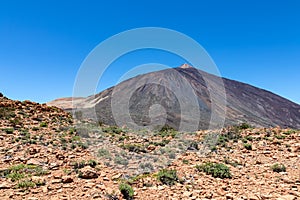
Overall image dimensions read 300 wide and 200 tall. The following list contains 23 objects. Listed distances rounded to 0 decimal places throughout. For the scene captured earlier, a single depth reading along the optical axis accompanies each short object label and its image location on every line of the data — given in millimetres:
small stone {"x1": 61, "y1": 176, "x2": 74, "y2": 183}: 6840
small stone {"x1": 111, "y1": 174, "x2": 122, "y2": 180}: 7390
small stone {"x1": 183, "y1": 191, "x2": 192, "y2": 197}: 6262
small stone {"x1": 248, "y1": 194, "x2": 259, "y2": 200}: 6056
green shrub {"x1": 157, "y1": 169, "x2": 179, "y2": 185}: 7049
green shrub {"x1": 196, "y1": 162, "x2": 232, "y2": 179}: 7762
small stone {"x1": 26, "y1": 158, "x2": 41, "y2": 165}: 8414
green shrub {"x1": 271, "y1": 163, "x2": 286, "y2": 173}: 8245
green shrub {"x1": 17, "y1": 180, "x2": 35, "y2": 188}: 6468
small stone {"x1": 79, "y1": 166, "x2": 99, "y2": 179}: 7234
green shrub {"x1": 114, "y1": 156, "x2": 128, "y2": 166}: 9016
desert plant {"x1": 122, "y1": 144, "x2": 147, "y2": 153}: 11000
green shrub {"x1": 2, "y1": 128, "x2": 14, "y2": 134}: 12426
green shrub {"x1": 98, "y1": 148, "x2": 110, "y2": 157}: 9743
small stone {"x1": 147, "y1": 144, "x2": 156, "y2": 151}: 11432
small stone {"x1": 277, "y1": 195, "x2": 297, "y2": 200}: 6027
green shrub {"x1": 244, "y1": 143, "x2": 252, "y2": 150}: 11258
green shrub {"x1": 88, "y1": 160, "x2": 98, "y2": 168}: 8508
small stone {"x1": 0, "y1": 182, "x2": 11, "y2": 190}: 6436
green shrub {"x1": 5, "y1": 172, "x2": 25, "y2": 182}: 6930
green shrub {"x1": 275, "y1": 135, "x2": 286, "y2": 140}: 12789
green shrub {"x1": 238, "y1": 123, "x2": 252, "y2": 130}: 16748
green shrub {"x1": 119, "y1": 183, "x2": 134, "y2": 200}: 6125
